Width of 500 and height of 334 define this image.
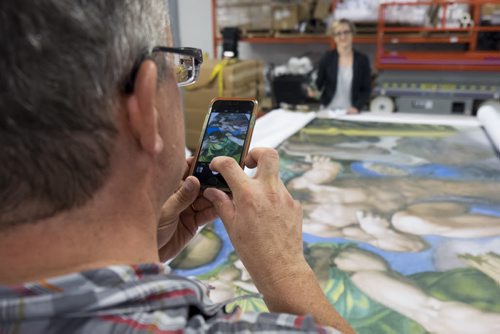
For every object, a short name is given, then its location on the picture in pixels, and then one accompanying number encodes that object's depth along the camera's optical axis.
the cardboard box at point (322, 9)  3.88
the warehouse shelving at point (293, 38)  3.83
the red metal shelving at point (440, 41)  3.37
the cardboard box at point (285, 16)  3.83
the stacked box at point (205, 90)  3.19
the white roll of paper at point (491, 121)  1.76
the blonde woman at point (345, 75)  3.00
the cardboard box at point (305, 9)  3.91
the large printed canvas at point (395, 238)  0.86
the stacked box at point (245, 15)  3.92
